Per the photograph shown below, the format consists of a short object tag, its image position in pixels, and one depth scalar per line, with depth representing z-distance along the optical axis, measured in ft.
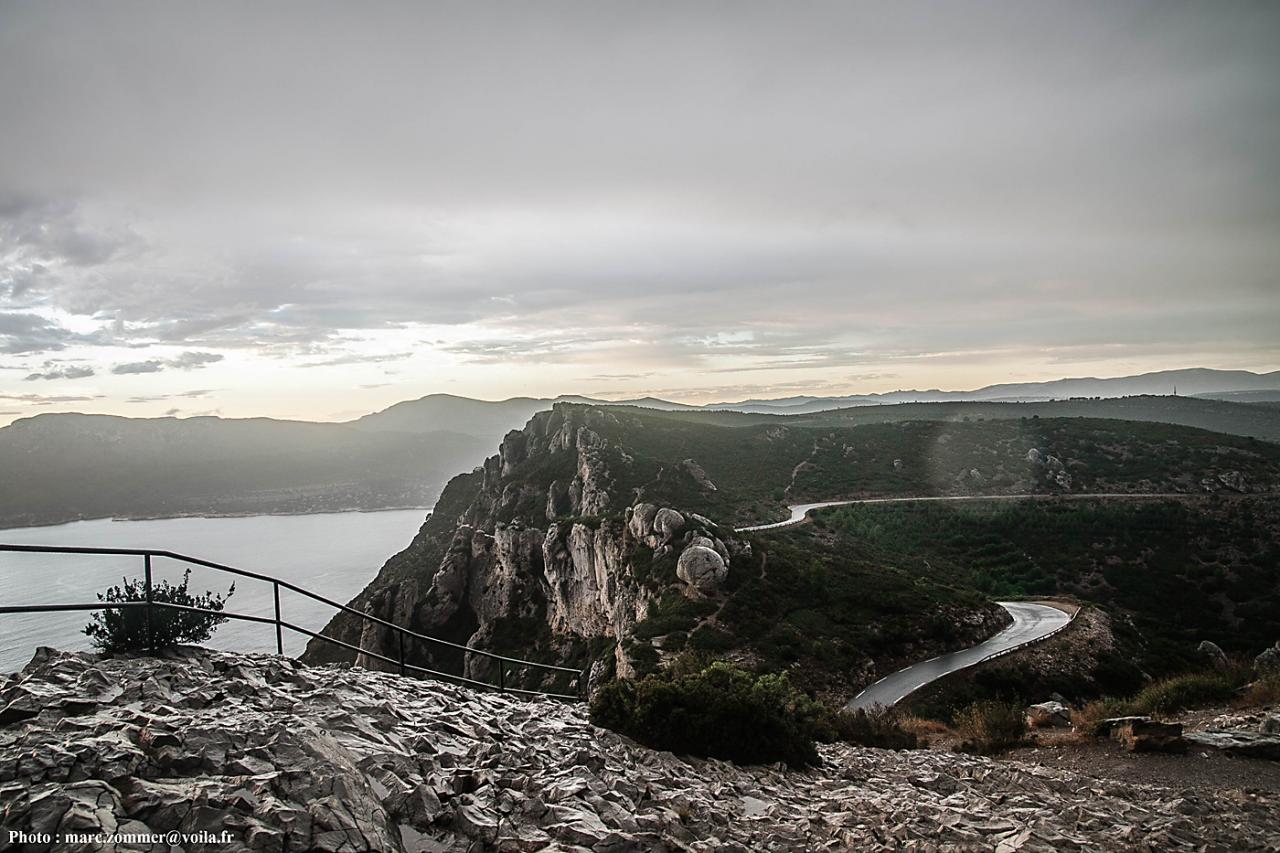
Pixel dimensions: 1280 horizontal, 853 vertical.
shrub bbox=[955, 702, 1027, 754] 42.37
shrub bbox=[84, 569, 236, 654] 25.13
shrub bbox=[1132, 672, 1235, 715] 44.14
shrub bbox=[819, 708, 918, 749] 44.34
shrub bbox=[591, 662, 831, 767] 31.09
